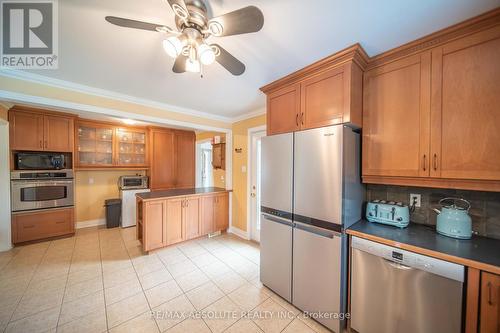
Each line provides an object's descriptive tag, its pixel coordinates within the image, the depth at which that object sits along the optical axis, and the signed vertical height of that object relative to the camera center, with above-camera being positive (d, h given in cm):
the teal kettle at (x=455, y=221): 133 -44
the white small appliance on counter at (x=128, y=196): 392 -73
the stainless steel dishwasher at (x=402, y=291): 109 -87
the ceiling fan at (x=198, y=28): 97 +80
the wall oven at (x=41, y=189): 289 -45
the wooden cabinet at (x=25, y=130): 288 +54
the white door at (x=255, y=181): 332 -33
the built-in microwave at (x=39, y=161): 295 +3
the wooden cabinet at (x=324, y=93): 148 +65
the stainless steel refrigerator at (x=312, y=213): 148 -46
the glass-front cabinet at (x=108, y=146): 374 +39
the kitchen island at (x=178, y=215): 279 -91
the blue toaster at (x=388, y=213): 155 -44
